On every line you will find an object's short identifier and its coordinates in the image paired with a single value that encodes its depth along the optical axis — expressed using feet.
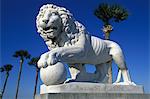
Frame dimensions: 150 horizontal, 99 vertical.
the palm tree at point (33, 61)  132.03
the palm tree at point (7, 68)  147.56
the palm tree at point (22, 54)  133.90
